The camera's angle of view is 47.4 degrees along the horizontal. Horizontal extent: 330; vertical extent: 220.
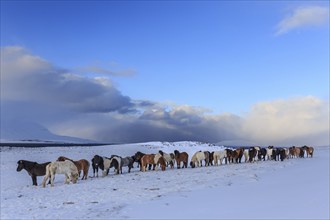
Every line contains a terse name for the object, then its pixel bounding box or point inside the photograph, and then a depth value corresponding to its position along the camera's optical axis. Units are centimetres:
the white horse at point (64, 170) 2022
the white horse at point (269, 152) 3787
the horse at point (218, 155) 3203
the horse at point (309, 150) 4231
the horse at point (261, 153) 3705
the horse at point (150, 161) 2685
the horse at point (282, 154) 3593
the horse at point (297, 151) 4231
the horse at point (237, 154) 3444
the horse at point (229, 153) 3397
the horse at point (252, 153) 3525
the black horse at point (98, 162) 2434
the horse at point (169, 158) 2880
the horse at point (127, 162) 2663
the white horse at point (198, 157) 3062
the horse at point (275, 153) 3726
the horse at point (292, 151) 4178
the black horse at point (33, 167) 2181
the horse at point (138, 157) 2888
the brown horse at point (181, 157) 2967
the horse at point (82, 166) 2278
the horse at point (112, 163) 2470
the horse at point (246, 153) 3605
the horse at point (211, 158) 3209
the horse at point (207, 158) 3158
